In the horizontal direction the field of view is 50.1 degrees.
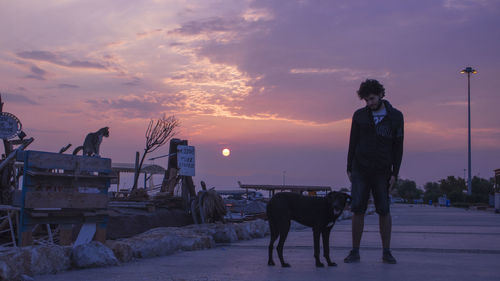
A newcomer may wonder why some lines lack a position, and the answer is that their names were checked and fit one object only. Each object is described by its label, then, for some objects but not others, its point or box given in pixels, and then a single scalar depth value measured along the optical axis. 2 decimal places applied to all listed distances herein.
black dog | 5.92
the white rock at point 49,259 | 5.02
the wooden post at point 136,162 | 17.95
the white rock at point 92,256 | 5.56
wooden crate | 6.79
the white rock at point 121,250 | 6.07
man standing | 6.24
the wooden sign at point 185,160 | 12.00
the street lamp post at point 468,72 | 52.69
